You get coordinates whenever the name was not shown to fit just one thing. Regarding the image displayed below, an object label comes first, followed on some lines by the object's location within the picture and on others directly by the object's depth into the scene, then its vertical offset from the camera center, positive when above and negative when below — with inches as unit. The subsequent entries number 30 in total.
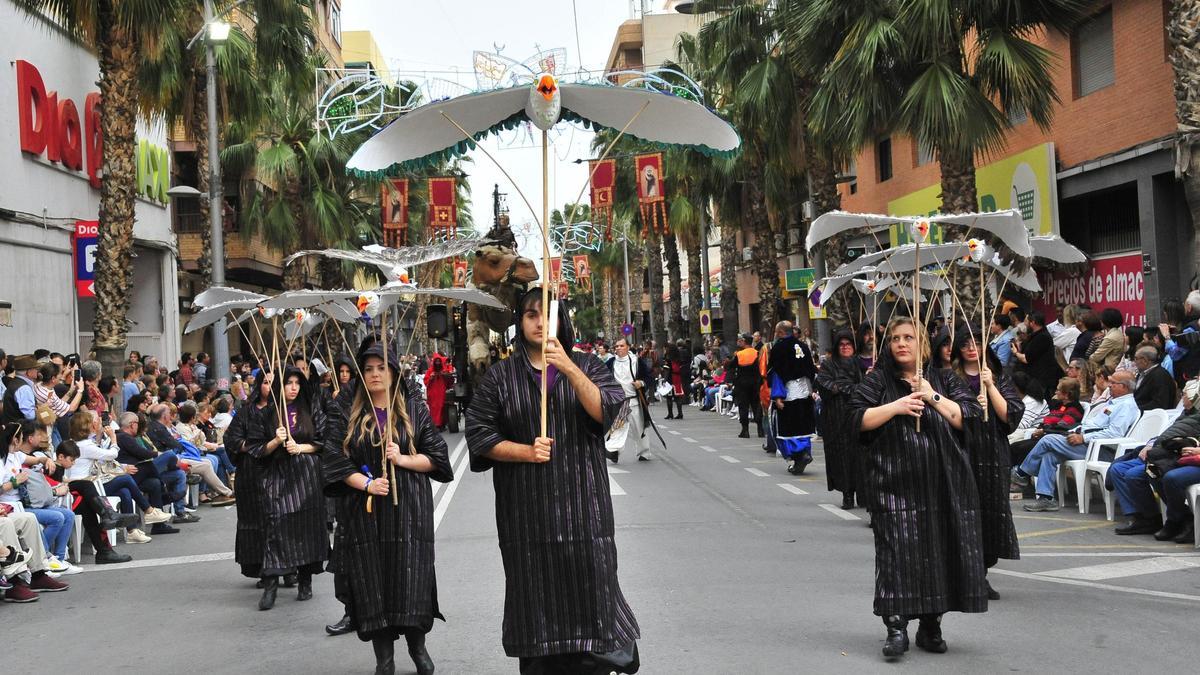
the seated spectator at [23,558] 375.9 -47.9
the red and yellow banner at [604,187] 1393.9 +201.1
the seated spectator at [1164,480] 406.0 -44.9
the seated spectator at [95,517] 449.1 -43.4
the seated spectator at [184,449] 561.6 -27.9
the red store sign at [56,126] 884.0 +198.8
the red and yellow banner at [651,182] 1339.8 +193.1
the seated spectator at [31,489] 413.4 -29.1
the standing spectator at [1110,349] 576.1 -1.8
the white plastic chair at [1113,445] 463.2 -37.3
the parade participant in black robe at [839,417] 466.9 -22.6
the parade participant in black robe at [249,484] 357.1 -27.8
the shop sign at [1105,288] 828.6 +40.6
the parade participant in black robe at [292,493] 342.6 -29.1
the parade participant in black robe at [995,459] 298.0 -26.0
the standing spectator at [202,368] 1034.7 +17.3
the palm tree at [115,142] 757.3 +150.0
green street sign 1370.6 +87.0
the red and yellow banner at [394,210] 1381.9 +184.9
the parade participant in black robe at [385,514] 259.6 -27.7
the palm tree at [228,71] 974.0 +250.0
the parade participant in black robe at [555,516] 210.5 -23.9
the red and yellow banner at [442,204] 1296.8 +175.8
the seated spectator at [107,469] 484.1 -29.4
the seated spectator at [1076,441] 485.4 -36.2
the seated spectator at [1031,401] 564.4 -23.3
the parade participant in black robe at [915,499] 257.4 -29.6
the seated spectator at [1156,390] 472.1 -17.3
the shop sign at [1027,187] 908.0 +122.3
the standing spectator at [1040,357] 631.2 -4.2
